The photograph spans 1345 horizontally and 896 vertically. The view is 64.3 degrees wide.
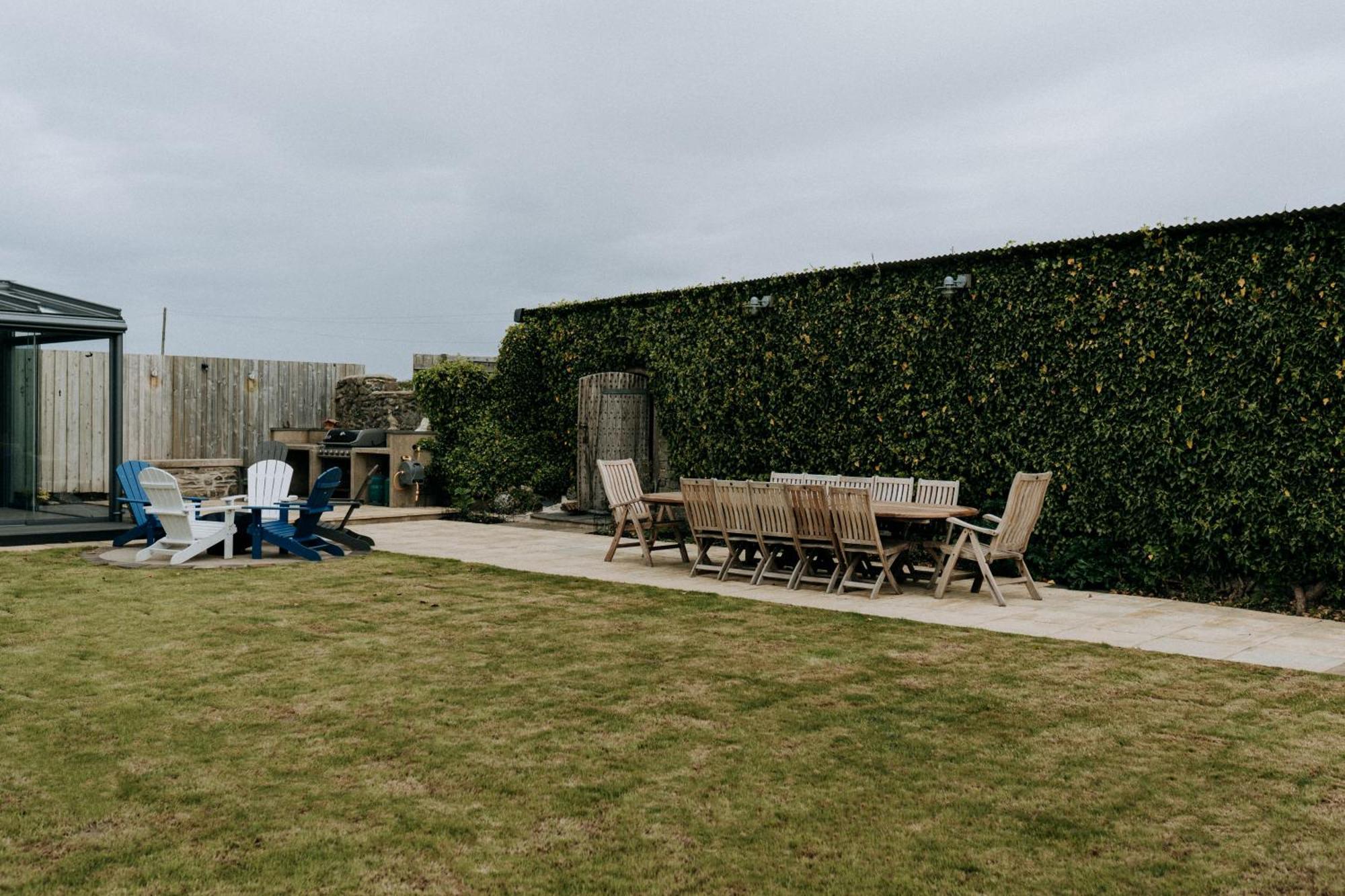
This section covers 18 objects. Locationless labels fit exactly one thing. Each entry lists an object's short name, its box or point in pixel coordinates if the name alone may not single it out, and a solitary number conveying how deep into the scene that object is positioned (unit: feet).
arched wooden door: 42.37
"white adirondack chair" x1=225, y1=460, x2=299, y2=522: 35.47
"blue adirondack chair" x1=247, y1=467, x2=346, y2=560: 31.09
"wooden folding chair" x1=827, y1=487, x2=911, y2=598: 25.41
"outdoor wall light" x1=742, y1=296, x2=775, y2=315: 36.76
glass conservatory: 37.29
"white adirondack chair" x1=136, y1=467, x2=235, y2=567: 30.09
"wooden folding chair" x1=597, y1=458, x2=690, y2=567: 31.89
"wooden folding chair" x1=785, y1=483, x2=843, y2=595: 26.25
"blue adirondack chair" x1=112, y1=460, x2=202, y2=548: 32.37
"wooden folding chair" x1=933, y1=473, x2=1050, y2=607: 25.12
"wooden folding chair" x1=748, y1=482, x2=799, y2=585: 27.02
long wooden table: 25.35
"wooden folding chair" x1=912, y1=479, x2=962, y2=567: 29.12
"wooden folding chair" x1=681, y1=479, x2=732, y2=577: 28.45
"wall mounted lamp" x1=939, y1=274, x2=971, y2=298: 30.76
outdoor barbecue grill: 51.90
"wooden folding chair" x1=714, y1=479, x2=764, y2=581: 27.91
